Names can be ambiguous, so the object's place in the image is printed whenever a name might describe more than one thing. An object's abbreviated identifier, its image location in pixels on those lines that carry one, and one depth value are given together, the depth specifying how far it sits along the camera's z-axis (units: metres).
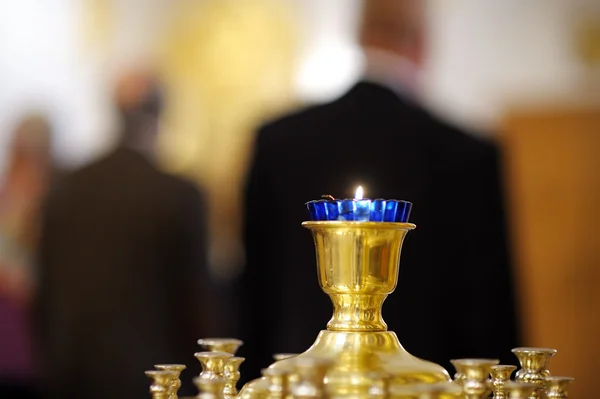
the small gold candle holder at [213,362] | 1.12
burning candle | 1.11
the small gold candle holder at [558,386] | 1.11
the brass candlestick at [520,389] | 1.01
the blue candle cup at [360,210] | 1.11
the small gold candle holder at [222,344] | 1.20
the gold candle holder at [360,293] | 1.09
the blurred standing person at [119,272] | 3.64
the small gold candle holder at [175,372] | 1.13
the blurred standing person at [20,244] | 5.06
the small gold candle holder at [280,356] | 1.20
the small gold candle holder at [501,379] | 1.12
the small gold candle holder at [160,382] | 1.11
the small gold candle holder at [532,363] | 1.14
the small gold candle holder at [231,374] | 1.16
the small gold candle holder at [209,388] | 0.99
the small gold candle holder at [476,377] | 1.04
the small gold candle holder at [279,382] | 1.01
